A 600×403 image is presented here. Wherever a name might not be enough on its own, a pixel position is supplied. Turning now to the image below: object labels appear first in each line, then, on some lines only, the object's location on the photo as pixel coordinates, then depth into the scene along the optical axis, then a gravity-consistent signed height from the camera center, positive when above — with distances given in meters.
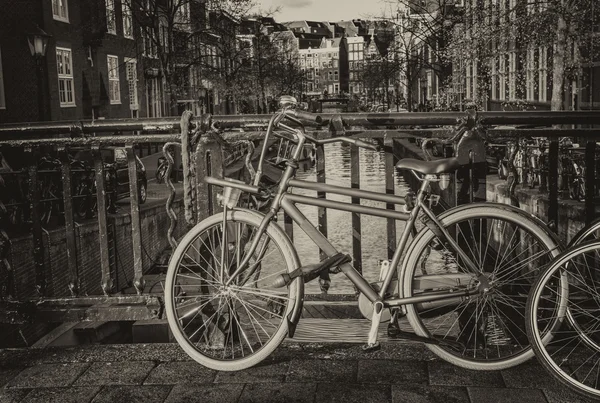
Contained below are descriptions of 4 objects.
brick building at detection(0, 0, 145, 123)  20.97 +1.90
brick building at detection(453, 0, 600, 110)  14.66 +1.12
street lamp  15.41 +1.49
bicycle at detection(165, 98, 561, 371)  3.39 -0.75
